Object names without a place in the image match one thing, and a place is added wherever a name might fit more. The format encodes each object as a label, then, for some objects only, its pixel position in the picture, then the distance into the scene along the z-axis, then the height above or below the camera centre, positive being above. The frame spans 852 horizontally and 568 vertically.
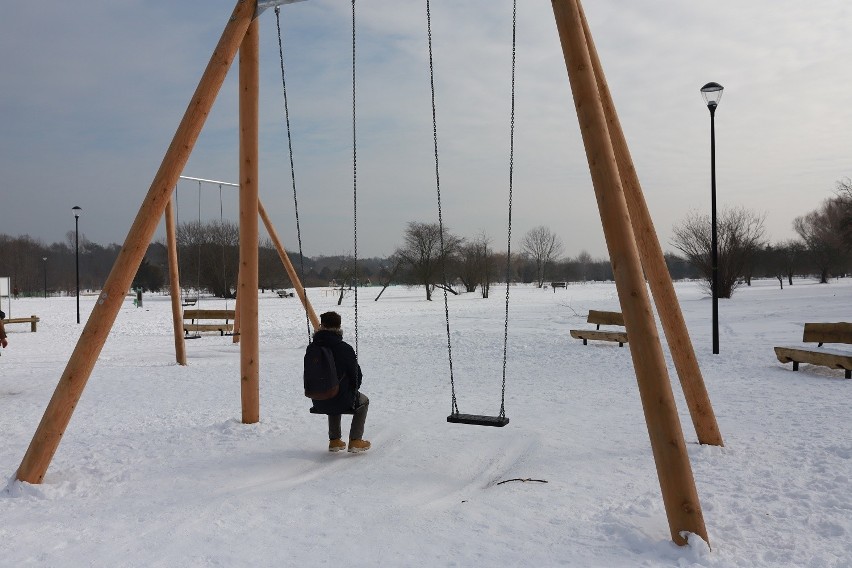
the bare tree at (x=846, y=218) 33.97 +2.88
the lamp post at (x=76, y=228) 26.72 +2.06
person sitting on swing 5.62 -0.79
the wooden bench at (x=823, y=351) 9.78 -1.15
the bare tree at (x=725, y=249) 33.59 +1.40
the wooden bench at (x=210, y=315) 19.32 -1.06
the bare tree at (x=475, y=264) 52.50 +1.06
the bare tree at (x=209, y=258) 42.06 +1.40
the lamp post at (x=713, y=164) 12.75 +2.16
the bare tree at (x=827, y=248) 50.98 +2.07
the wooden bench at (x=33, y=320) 21.21 -1.30
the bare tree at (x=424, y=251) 46.66 +1.86
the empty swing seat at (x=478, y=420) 5.45 -1.17
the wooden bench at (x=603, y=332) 14.09 -1.19
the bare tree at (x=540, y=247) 90.12 +4.04
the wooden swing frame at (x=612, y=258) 4.07 +0.08
